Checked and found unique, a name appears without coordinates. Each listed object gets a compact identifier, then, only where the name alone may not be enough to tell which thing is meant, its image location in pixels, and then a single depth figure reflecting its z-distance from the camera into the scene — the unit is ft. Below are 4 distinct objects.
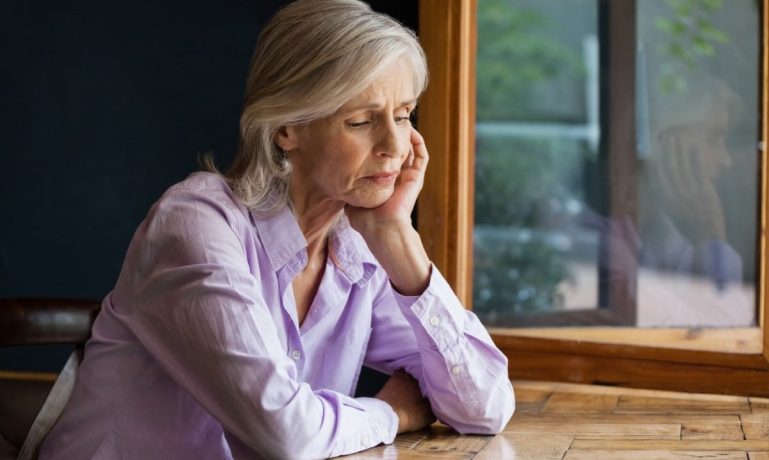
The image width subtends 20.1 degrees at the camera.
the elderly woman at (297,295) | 7.75
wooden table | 8.09
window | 9.70
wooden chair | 8.48
